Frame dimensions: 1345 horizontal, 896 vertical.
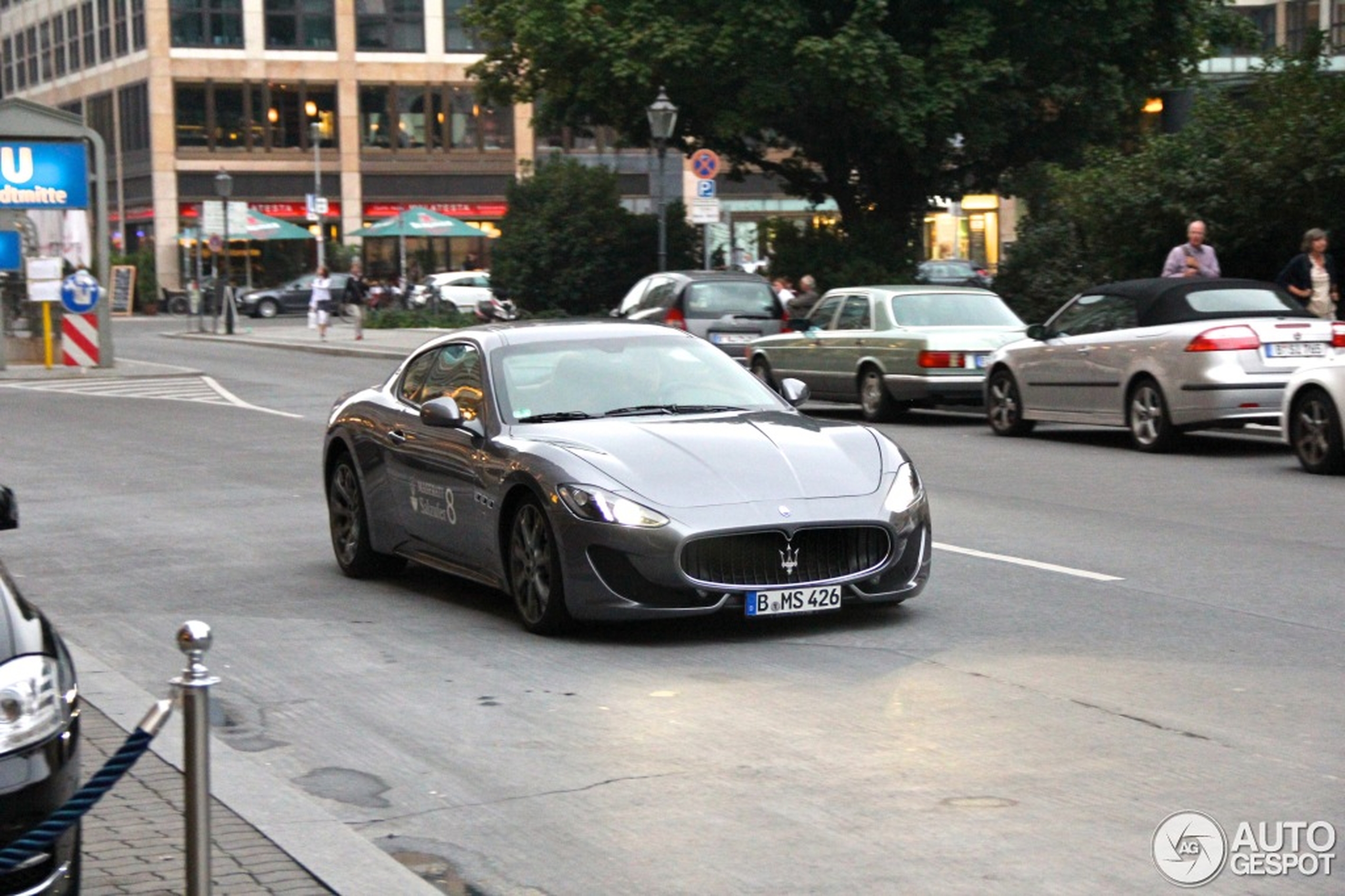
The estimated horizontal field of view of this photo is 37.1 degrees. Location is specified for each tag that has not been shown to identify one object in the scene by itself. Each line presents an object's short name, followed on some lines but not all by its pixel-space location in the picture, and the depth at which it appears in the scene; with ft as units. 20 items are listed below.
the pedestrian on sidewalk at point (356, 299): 156.15
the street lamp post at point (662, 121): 104.94
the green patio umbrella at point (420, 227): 189.37
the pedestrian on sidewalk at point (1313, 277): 68.23
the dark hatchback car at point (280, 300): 223.51
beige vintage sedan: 71.67
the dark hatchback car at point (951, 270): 163.81
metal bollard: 14.32
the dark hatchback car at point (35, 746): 14.73
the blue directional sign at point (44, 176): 107.14
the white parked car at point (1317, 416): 50.47
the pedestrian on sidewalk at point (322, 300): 154.61
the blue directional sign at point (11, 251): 109.19
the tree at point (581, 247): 145.59
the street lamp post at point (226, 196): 167.94
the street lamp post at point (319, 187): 211.63
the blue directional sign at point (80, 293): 108.47
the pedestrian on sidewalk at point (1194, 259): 71.61
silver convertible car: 56.59
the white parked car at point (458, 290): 202.69
